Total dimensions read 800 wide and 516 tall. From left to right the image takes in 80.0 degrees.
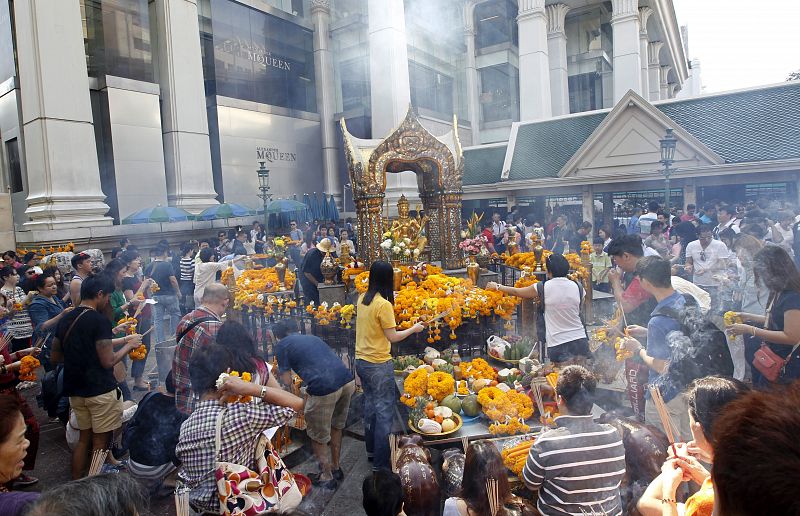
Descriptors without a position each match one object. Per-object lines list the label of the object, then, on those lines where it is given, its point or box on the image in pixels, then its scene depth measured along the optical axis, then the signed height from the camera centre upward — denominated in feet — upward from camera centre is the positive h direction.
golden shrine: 28.02 +3.03
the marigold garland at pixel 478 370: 15.99 -5.07
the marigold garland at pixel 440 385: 14.38 -4.92
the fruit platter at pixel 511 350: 18.42 -5.11
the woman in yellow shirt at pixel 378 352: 13.47 -3.59
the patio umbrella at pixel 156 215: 43.27 +2.20
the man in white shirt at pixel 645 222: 39.63 -0.96
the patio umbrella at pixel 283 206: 56.39 +3.10
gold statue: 27.84 -0.29
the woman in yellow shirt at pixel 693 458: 6.15 -3.34
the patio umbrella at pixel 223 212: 48.83 +2.43
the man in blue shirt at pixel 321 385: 13.29 -4.37
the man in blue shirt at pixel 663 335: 10.72 -2.95
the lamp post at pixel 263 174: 50.14 +6.16
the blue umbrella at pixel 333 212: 65.90 +2.33
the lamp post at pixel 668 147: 36.94 +4.80
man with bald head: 11.89 -2.63
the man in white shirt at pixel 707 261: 23.29 -2.69
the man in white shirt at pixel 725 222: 30.50 -1.07
